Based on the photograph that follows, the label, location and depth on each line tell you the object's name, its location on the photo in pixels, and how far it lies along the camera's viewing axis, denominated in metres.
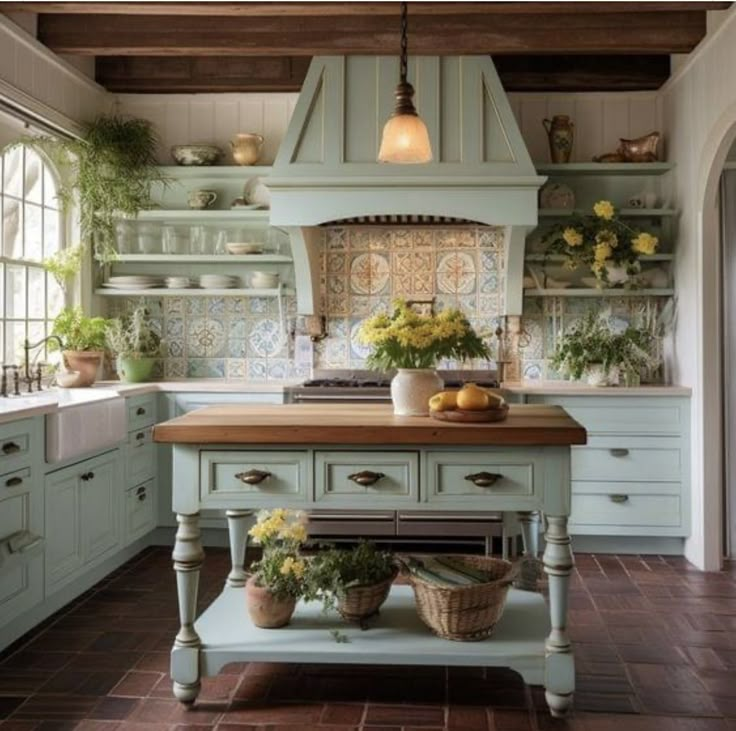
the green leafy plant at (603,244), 5.16
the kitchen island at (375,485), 2.84
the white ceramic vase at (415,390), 3.19
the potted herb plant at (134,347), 5.42
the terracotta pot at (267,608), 3.08
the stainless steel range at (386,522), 4.80
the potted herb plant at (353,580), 3.08
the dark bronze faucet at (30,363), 4.54
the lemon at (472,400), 2.96
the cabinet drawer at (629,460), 4.97
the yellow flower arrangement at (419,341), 3.14
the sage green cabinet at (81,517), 3.83
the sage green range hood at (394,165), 5.02
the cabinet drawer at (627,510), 4.98
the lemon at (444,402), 3.02
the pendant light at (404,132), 3.10
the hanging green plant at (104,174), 5.31
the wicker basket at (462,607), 2.92
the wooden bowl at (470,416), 2.94
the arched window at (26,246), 4.73
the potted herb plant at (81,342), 5.04
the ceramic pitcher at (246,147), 5.57
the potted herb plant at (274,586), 3.08
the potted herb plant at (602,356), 5.14
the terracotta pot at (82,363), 5.02
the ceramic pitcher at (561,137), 5.45
